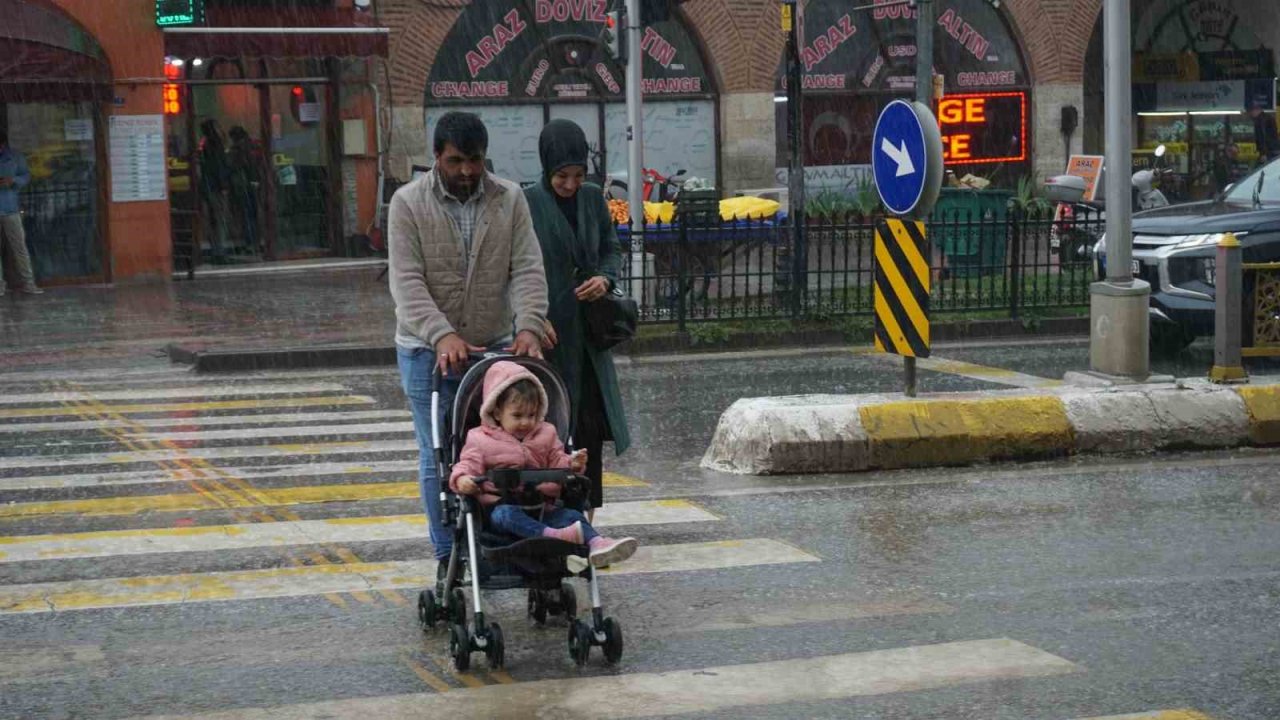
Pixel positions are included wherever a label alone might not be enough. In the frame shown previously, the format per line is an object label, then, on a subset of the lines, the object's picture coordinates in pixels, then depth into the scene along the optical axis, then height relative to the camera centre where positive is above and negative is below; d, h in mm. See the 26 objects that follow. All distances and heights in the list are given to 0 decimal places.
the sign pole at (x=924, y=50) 21000 +1603
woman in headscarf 7297 -318
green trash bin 17344 -484
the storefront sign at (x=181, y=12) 22500 +2385
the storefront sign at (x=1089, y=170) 23906 +241
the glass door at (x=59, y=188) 22297 +286
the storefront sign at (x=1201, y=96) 36344 +1765
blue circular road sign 10719 +204
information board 22984 +635
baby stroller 5977 -1149
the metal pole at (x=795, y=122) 18469 +738
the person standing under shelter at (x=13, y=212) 21094 +11
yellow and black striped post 10695 -537
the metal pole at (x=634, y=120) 18203 +776
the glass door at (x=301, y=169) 25594 +517
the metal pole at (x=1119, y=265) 11477 -477
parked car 14453 -510
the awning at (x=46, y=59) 21484 +1792
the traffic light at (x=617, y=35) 18438 +1625
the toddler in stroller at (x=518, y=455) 6059 -834
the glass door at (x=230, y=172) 25000 +488
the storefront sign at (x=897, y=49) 30891 +2450
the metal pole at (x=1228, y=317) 11273 -796
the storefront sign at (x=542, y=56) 27609 +2187
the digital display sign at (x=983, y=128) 32625 +1110
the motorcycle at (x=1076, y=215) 17750 -255
